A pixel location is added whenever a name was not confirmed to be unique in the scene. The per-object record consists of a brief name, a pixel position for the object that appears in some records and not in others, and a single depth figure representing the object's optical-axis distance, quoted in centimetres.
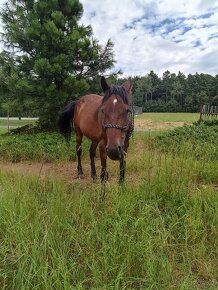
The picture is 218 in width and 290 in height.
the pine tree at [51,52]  626
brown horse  238
